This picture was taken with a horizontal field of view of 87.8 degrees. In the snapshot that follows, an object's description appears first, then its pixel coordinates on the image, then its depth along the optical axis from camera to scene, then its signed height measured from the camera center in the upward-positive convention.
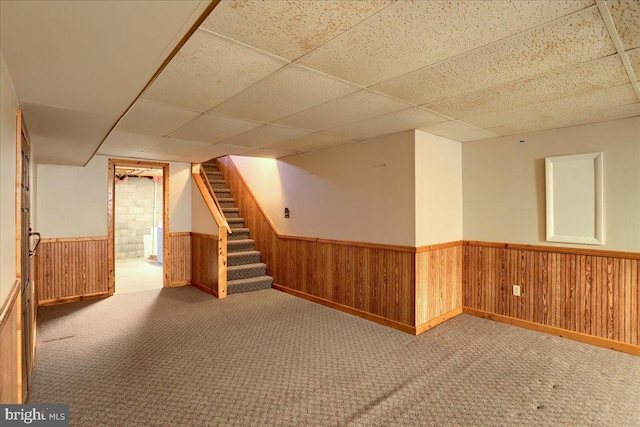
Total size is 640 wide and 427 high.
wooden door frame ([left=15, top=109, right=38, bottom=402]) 1.99 -0.21
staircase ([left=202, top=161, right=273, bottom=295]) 5.40 -0.70
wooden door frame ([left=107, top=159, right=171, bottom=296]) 5.23 -0.06
